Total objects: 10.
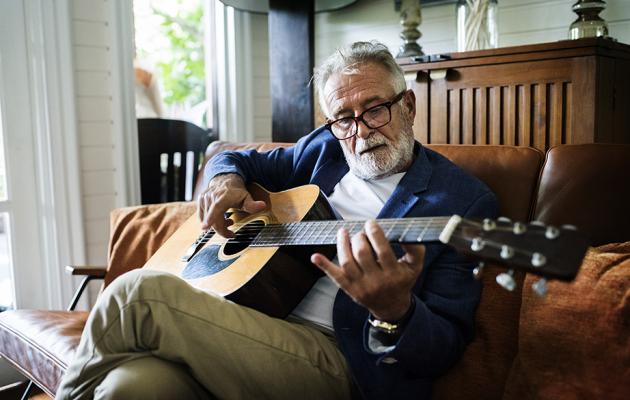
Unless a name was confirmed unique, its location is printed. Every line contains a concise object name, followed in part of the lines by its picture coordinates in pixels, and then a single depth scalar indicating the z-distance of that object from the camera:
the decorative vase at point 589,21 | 2.13
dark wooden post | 2.69
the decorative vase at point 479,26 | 2.31
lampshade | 2.92
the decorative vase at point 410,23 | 2.54
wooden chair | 2.99
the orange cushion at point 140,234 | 2.19
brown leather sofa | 1.19
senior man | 1.20
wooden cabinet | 1.92
